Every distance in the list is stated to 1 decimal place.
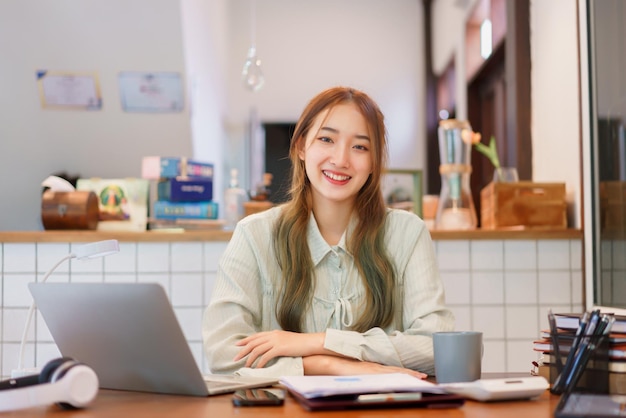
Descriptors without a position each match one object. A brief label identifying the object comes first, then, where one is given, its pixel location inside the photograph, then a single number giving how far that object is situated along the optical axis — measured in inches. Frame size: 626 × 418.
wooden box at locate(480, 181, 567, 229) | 129.6
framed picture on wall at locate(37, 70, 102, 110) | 183.8
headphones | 45.0
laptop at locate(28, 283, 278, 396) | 48.6
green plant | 142.4
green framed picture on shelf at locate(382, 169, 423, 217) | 139.9
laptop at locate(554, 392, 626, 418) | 40.0
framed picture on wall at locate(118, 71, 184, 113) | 187.9
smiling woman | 73.8
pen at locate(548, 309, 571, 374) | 53.0
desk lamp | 69.0
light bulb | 162.5
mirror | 110.4
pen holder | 51.9
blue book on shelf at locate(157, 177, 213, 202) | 135.9
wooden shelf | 125.6
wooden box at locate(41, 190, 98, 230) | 127.9
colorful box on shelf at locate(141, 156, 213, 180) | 137.9
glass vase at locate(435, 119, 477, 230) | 136.8
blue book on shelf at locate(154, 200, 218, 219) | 135.3
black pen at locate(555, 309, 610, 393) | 51.8
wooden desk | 43.7
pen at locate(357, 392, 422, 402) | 44.8
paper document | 45.3
